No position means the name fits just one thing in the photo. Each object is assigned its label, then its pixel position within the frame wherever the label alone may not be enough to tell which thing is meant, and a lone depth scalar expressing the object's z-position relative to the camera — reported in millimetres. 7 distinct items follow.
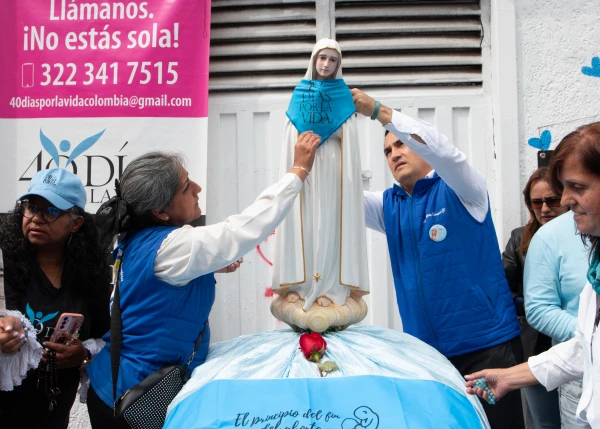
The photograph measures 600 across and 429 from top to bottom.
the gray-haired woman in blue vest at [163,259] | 2076
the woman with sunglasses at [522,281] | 3047
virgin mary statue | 2328
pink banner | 3713
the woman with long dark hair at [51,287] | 2371
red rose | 2072
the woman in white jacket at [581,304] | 1727
